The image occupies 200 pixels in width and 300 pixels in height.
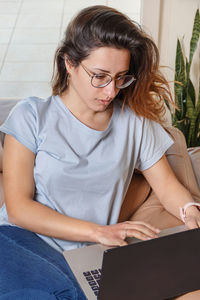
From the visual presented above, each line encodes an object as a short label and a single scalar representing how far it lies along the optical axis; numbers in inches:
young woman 61.8
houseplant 125.0
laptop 46.5
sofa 76.9
